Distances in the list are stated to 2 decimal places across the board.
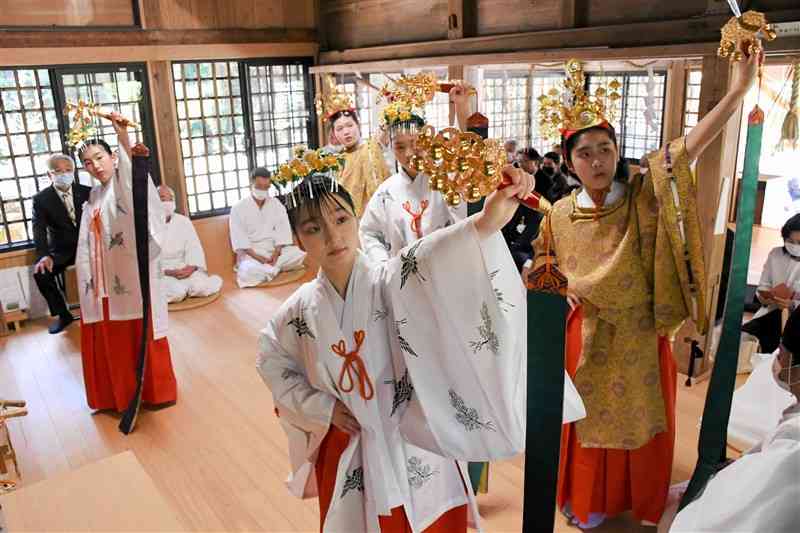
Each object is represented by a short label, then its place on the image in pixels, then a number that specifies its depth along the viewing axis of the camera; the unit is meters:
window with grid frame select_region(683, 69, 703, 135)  8.12
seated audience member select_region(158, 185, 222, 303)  6.30
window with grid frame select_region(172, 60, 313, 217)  7.15
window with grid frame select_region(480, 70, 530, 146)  9.49
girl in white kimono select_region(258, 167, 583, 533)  1.84
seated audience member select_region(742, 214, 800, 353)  4.29
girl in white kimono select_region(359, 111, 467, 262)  3.44
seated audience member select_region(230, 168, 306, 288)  6.96
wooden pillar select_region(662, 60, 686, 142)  7.99
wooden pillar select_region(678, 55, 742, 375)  3.72
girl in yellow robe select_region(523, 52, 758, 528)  2.49
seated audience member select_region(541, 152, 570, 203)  5.11
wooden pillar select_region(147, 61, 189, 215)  6.73
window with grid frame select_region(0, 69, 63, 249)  6.06
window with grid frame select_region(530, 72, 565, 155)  9.99
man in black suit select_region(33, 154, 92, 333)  5.82
